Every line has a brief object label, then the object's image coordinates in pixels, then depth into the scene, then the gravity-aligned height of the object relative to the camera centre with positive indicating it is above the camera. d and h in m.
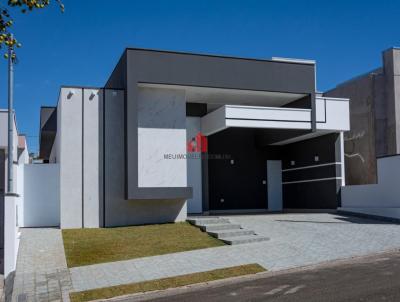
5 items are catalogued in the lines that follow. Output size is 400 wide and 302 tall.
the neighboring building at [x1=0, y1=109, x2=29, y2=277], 13.00 -0.70
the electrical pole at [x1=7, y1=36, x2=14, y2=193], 13.46 +1.34
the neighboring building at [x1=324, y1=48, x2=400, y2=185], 27.06 +3.12
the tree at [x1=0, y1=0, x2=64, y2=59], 7.13 +2.36
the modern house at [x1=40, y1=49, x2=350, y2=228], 17.92 +1.97
